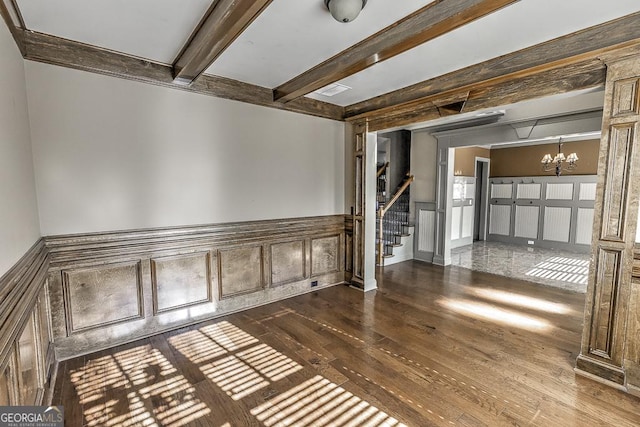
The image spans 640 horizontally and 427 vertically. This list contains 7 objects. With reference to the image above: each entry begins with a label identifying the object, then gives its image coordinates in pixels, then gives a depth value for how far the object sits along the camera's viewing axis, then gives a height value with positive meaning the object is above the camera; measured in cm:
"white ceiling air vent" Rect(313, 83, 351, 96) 349 +120
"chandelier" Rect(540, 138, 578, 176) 655 +55
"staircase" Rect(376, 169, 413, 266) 569 -88
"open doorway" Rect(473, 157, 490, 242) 823 -41
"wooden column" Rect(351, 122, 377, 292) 425 -31
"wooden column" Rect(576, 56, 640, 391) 210 -38
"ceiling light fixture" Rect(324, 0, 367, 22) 184 +113
